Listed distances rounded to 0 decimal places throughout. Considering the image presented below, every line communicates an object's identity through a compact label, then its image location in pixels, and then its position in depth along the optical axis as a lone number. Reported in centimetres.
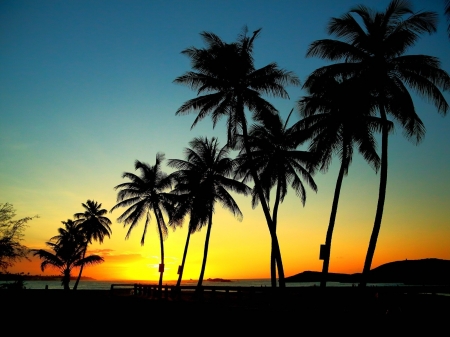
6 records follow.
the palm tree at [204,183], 3588
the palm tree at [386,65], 2034
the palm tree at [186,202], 3678
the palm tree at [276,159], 2980
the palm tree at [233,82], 2453
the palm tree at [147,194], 4256
